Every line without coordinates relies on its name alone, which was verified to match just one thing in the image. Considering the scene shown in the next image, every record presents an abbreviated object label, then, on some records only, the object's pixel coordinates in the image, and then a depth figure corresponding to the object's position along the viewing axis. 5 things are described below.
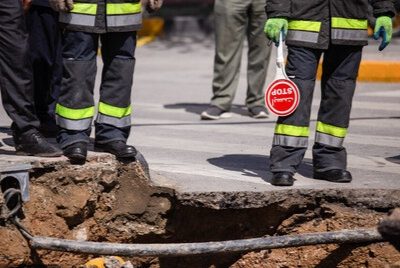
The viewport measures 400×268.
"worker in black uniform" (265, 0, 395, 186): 10.10
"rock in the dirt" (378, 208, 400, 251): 7.69
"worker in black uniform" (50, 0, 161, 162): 10.05
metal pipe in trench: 9.18
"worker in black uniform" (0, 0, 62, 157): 10.13
